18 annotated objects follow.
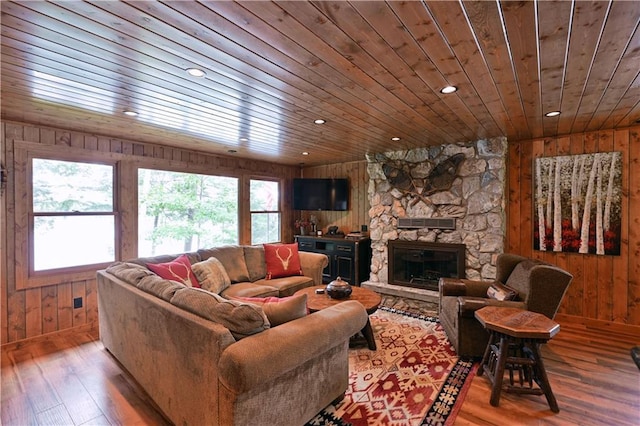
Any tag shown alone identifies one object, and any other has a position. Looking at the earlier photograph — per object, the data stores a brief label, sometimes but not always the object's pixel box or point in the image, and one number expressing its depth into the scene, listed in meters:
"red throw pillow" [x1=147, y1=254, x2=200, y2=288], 2.93
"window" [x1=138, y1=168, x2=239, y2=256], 4.21
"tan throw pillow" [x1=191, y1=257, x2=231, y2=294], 3.28
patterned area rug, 2.04
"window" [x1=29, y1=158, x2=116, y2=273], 3.31
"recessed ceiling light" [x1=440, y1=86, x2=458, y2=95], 2.30
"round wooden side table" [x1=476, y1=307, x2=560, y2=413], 2.11
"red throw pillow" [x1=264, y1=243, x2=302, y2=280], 4.18
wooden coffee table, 2.84
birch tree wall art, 3.51
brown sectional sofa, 1.49
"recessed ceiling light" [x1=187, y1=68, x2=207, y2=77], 1.99
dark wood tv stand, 5.23
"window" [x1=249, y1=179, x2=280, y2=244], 5.70
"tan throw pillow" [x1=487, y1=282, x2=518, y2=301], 2.79
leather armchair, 2.52
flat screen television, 5.84
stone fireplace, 4.09
